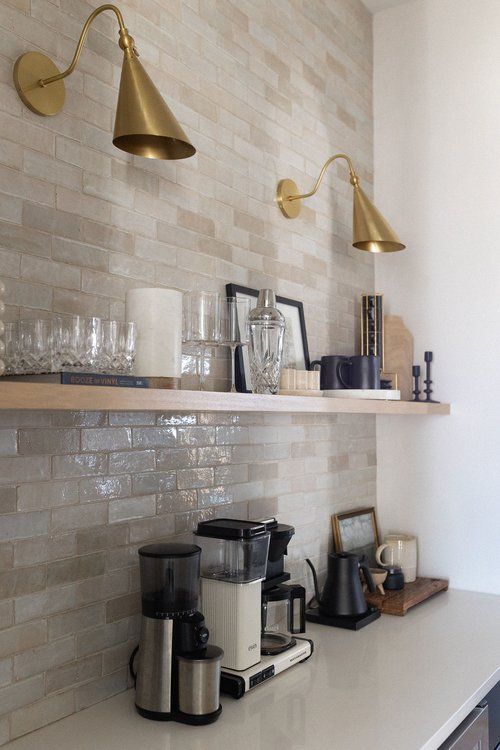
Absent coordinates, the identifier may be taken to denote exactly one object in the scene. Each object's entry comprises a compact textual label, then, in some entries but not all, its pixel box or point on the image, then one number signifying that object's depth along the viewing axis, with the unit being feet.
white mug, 8.95
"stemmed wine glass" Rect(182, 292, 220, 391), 5.73
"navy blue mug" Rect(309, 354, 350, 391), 7.71
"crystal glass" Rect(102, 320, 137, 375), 4.55
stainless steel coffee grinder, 5.16
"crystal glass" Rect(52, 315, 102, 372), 4.31
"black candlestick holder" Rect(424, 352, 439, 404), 9.14
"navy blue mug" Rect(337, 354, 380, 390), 7.72
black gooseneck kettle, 7.57
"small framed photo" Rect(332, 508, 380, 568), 8.59
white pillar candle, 4.94
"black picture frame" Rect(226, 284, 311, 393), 6.82
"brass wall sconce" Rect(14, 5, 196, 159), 4.77
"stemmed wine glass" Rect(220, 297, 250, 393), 5.88
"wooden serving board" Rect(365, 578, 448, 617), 7.97
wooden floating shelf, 3.66
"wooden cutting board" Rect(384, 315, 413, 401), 9.23
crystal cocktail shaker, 6.17
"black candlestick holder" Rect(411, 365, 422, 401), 9.14
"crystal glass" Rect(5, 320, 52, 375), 4.25
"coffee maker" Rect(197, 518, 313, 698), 5.77
